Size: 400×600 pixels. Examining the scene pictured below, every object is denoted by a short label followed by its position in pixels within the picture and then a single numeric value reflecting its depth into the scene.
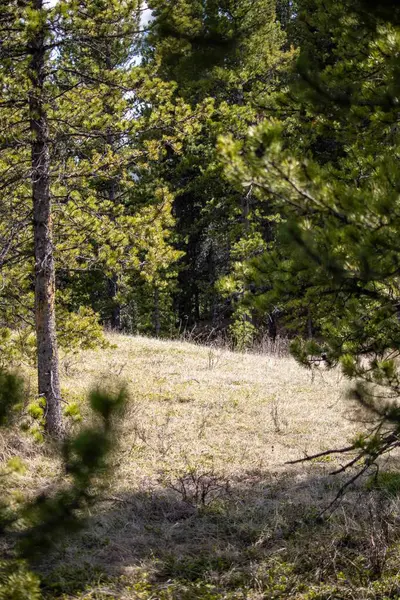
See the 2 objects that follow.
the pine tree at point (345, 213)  6.60
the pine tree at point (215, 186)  33.87
